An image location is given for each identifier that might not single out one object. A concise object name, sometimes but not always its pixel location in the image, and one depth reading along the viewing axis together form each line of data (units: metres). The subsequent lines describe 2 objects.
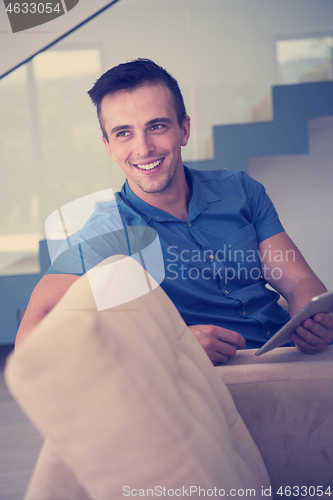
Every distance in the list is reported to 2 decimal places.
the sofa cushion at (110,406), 0.43
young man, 1.20
